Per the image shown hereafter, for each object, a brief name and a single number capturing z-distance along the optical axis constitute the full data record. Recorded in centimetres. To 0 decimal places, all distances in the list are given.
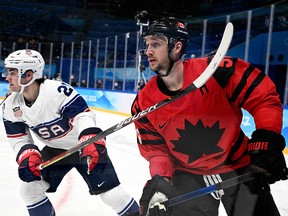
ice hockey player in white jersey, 147
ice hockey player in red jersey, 104
